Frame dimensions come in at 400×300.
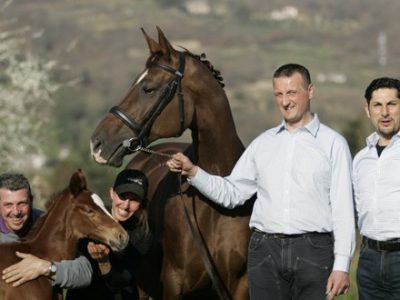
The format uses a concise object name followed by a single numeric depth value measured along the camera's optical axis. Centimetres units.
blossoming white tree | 2587
